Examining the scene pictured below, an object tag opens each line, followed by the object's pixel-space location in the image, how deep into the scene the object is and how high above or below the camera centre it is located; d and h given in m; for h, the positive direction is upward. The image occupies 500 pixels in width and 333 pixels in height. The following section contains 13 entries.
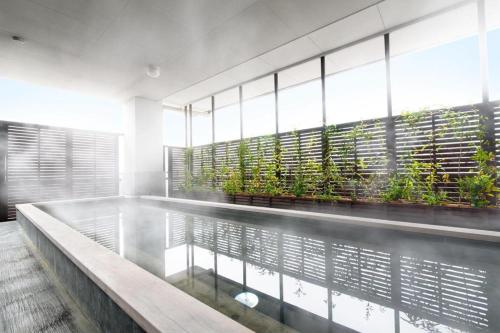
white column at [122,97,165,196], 6.18 +0.65
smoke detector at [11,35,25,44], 3.36 +2.00
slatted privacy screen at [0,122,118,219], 4.98 +0.26
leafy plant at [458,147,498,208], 2.69 -0.22
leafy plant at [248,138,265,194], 5.12 -0.05
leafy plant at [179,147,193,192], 6.76 +0.01
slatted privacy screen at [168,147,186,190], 7.11 +0.18
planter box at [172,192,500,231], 2.67 -0.62
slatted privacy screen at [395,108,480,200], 2.96 +0.32
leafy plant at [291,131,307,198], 4.34 -0.08
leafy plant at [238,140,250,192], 5.43 +0.22
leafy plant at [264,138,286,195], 4.78 -0.06
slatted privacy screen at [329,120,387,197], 3.61 +0.19
